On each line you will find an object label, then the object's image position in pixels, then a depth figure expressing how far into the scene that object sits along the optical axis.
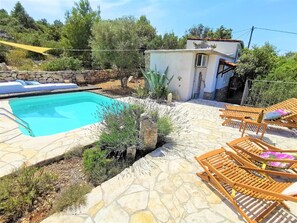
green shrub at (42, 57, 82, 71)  15.30
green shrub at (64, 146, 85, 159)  4.40
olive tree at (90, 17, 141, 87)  12.88
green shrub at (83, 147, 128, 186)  3.65
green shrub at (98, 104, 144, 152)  4.36
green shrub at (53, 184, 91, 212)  2.89
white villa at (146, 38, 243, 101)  10.98
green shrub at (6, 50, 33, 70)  15.85
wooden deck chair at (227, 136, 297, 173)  3.68
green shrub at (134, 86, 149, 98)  11.41
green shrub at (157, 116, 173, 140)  5.15
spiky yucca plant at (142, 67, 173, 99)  11.38
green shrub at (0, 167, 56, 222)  2.73
